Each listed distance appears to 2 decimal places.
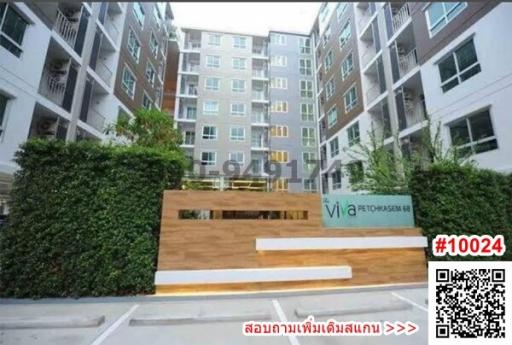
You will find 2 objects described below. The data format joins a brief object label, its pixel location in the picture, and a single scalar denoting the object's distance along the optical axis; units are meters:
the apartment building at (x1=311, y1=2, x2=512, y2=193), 7.69
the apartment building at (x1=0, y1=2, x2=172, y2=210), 7.32
